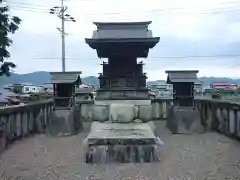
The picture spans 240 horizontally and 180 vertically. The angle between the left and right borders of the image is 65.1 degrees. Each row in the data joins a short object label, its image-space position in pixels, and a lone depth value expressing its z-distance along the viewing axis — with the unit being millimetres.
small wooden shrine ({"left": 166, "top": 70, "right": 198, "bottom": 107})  6472
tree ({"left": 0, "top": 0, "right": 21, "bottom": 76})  13054
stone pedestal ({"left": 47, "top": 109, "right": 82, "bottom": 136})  6235
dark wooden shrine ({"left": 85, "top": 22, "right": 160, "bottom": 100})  7278
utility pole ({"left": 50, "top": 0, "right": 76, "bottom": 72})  19231
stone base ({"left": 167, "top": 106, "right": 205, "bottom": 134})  6354
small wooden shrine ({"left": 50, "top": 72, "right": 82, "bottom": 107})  6479
